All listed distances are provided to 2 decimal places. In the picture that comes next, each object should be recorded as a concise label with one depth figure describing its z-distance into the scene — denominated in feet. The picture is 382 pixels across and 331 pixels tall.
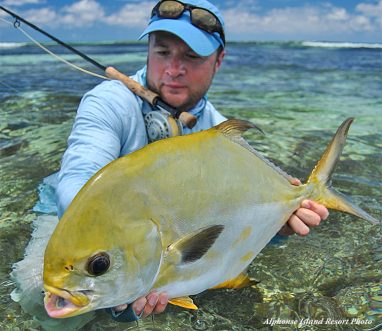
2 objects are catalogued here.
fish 1.31
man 2.37
